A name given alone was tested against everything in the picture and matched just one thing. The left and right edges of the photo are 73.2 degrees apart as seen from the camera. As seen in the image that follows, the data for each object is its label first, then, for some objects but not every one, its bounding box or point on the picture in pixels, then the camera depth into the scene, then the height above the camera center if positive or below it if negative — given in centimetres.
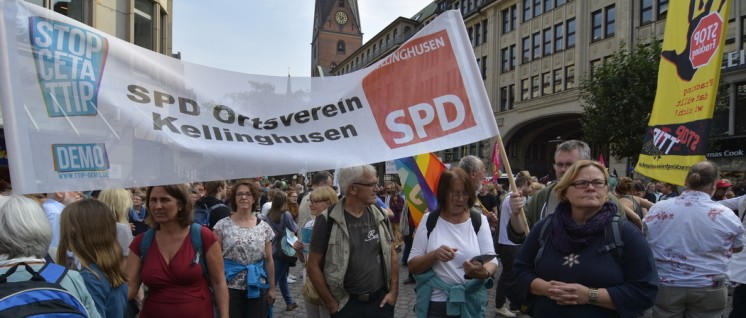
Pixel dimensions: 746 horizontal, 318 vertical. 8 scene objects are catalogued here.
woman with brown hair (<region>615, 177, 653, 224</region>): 466 -43
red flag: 1547 -38
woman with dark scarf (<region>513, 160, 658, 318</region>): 254 -56
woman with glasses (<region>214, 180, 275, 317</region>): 440 -95
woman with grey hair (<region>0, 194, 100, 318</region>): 204 -37
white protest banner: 248 +26
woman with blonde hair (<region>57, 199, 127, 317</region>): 277 -54
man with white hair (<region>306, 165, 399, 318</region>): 352 -73
